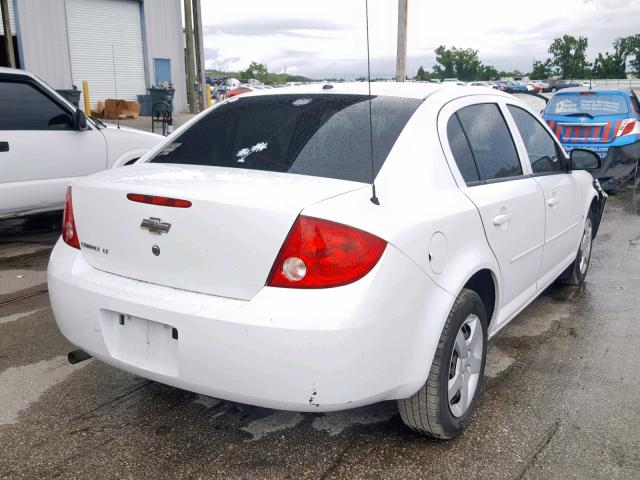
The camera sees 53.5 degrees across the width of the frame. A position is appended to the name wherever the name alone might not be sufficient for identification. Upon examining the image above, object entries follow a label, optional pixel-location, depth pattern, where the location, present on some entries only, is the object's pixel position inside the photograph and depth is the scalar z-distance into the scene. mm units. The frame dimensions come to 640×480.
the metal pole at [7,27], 13017
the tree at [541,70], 99000
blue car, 9469
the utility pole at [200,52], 21672
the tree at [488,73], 103462
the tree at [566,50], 98750
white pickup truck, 6020
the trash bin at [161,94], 19594
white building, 18922
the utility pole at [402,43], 13283
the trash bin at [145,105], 21786
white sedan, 2297
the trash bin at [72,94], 14104
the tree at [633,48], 92812
